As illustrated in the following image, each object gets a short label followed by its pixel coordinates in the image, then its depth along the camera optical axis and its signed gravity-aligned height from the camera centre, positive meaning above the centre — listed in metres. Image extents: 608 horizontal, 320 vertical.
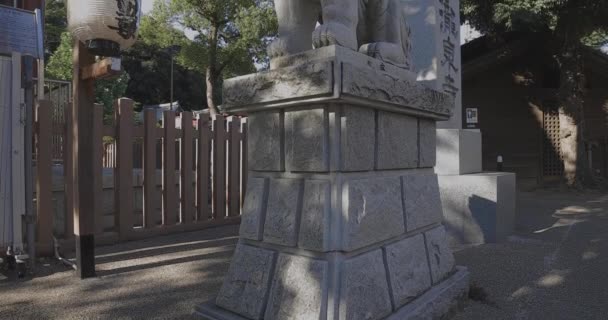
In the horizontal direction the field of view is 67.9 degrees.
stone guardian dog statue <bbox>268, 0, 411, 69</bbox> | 2.56 +0.88
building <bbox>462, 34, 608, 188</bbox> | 13.89 +1.54
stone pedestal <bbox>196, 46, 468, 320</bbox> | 2.24 -0.19
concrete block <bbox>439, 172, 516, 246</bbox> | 5.27 -0.55
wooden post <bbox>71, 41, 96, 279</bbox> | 3.91 -0.02
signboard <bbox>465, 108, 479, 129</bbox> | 7.18 +0.72
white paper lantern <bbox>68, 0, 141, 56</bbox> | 3.69 +1.19
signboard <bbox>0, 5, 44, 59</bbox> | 4.77 +1.47
